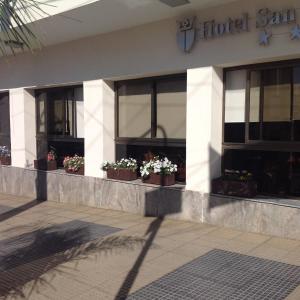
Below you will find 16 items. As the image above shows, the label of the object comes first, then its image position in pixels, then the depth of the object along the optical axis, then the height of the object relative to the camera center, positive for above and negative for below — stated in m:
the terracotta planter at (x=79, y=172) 9.20 -1.03
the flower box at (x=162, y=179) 7.54 -0.98
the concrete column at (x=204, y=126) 6.82 +0.00
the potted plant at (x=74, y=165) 9.23 -0.88
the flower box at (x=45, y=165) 10.04 -0.96
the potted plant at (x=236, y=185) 6.47 -0.94
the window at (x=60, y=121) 9.82 +0.12
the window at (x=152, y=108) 7.80 +0.36
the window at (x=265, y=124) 6.32 +0.03
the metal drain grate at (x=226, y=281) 4.27 -1.73
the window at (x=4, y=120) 11.73 +0.15
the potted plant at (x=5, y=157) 11.16 -0.85
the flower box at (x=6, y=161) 11.16 -0.96
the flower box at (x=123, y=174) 8.20 -0.97
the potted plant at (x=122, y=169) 8.21 -0.87
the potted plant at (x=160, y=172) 7.55 -0.86
